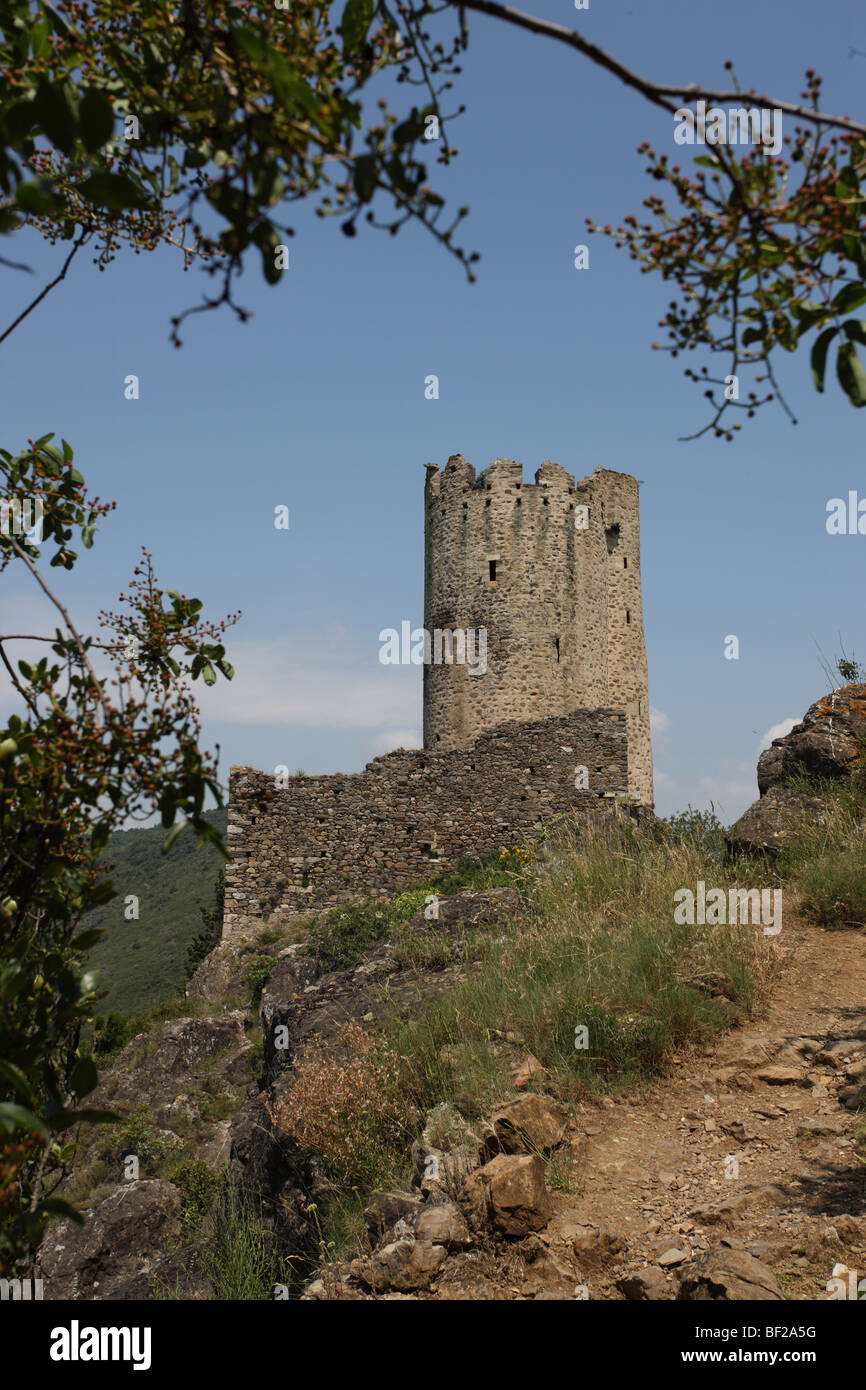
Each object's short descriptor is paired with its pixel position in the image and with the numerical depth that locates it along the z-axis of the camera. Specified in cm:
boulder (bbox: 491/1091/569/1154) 442
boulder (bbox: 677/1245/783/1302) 318
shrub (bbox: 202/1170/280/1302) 515
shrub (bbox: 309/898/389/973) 1084
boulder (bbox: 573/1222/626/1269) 373
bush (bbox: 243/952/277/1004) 1283
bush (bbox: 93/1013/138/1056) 1255
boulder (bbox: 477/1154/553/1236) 397
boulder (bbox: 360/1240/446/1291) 383
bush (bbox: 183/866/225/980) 1806
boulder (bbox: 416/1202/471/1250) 398
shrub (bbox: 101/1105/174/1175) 984
